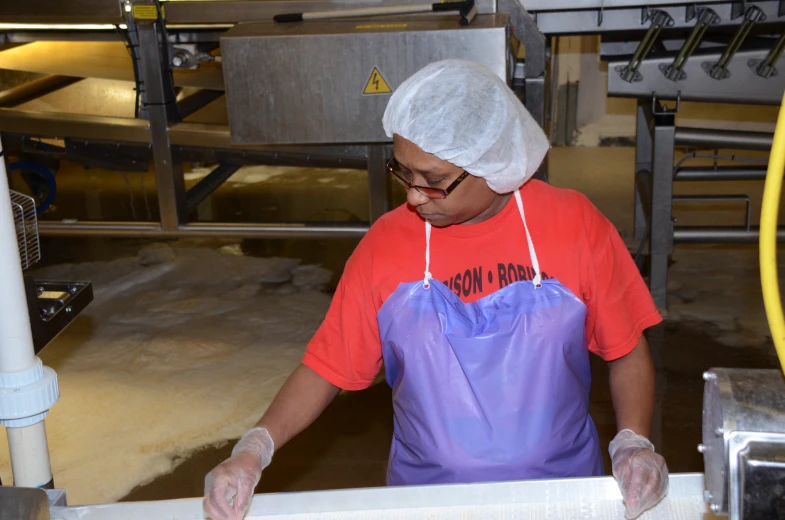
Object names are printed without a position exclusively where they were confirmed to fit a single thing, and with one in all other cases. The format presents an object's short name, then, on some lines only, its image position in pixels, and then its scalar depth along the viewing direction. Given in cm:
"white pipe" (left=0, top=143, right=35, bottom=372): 93
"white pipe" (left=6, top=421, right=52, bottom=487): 101
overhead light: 278
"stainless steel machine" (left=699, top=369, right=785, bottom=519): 67
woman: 119
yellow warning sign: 230
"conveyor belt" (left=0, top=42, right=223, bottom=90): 298
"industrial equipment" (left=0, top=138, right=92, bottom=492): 95
